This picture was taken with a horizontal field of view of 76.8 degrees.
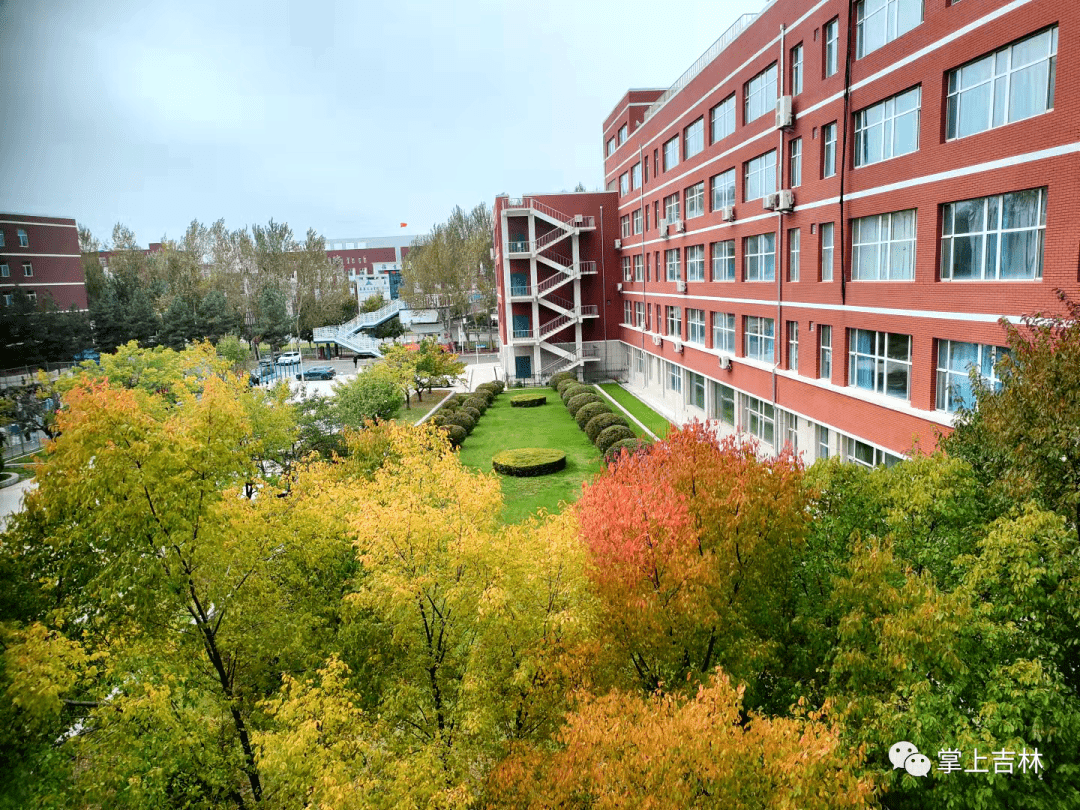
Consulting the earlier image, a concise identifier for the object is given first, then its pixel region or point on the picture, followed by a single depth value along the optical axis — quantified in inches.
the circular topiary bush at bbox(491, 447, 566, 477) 981.2
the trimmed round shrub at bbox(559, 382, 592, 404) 1448.1
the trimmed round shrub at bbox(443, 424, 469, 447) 1133.2
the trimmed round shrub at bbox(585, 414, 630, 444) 1128.8
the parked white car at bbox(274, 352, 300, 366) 2315.5
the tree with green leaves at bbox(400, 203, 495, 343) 2554.1
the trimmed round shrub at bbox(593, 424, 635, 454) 1013.2
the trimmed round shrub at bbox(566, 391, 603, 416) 1339.8
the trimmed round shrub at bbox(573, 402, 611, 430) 1220.5
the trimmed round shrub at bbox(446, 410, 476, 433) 1255.1
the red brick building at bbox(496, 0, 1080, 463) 455.5
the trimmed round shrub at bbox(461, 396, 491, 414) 1392.1
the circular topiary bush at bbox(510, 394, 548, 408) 1515.7
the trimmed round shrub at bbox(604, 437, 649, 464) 895.1
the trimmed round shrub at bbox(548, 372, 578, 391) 1682.3
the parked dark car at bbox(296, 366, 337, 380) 2084.2
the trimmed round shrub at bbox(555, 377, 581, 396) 1565.9
